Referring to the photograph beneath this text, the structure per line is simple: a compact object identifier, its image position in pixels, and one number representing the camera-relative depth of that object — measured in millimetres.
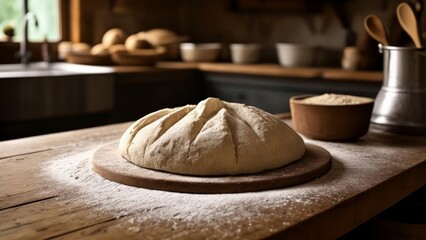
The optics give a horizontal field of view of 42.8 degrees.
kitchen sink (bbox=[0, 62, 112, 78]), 2932
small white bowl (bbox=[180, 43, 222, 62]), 3418
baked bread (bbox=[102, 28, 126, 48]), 3348
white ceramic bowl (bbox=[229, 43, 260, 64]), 3322
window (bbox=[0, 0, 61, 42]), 3191
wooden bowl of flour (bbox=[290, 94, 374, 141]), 1305
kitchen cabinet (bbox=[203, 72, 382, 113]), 2710
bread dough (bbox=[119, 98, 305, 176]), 963
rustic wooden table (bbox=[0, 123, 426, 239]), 733
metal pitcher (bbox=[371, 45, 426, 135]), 1432
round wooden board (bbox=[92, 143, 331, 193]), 912
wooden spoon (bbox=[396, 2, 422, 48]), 1447
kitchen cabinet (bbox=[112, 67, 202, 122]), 2863
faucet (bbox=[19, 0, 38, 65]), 2945
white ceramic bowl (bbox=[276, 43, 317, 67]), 3090
